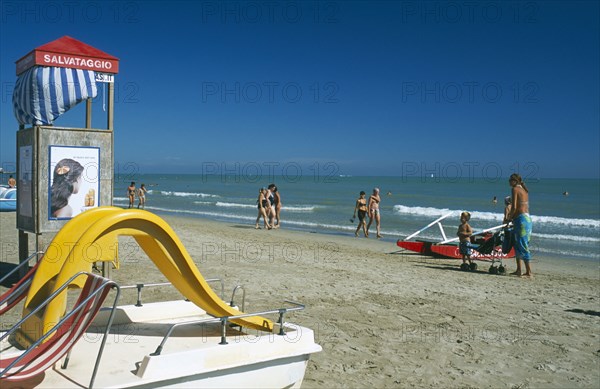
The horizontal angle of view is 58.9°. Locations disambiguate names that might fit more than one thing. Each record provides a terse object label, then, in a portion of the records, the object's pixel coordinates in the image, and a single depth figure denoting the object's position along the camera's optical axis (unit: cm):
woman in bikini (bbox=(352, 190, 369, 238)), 2031
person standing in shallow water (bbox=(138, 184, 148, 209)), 3234
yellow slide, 449
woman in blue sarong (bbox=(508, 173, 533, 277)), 1140
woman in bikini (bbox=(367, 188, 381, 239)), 2076
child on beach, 1281
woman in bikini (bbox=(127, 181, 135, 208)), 3129
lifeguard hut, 810
